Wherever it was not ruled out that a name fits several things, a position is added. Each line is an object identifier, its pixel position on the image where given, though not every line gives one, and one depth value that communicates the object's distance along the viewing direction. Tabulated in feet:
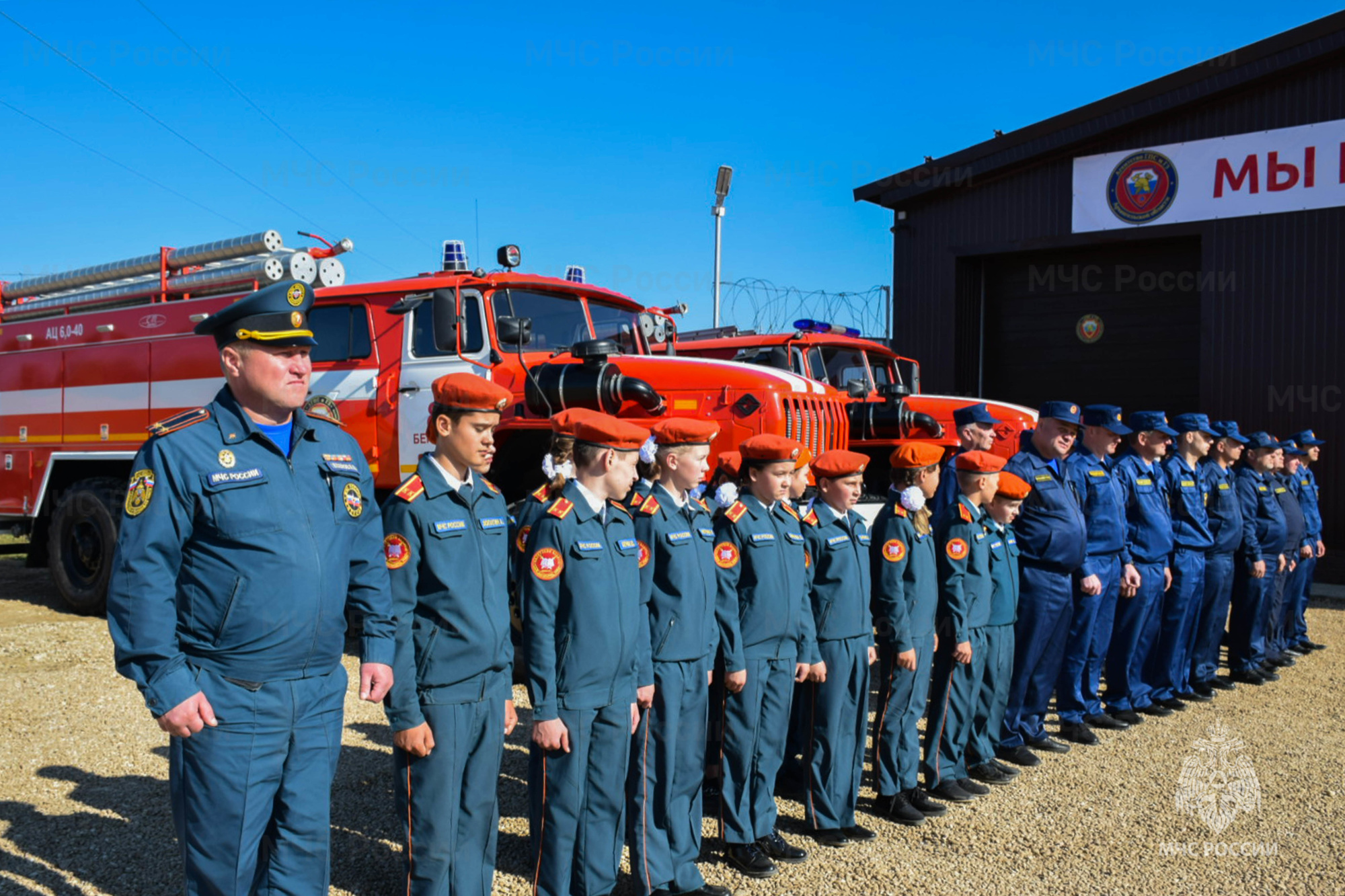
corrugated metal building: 38.45
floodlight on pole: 61.36
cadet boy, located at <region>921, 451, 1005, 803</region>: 15.17
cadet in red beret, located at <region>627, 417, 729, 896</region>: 11.59
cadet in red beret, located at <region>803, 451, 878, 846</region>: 13.41
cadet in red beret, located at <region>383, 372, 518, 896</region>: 9.57
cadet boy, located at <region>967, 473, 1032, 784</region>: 15.97
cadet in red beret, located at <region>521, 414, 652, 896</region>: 10.53
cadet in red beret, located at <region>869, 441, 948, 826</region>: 14.35
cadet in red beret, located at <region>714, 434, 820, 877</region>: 12.58
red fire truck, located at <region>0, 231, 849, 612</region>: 21.90
